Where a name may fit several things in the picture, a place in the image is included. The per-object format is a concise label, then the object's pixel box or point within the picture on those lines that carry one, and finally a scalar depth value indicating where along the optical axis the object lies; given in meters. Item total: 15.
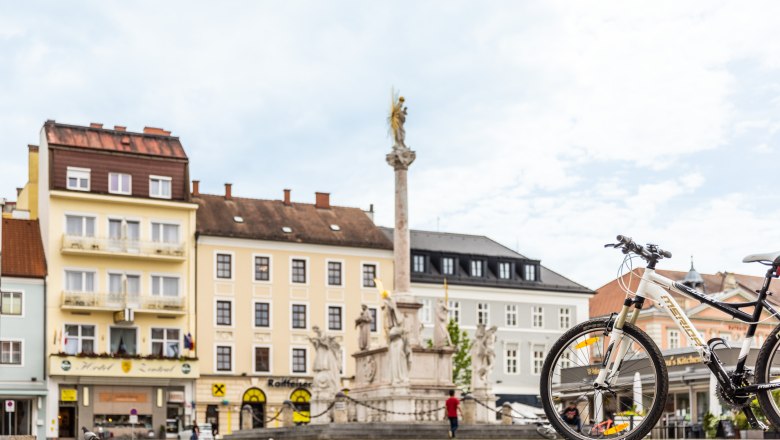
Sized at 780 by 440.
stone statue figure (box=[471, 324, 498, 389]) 42.28
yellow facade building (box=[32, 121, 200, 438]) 58.41
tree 63.97
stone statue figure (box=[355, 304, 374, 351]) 41.66
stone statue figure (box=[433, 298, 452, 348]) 40.41
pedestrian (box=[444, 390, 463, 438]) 34.03
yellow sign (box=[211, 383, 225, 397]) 62.12
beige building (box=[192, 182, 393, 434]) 63.44
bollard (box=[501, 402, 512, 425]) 40.84
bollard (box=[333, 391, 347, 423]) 38.62
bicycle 7.03
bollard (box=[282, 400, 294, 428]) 42.06
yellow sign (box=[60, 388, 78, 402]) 57.72
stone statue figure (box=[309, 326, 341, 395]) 40.75
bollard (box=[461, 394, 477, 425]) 39.34
